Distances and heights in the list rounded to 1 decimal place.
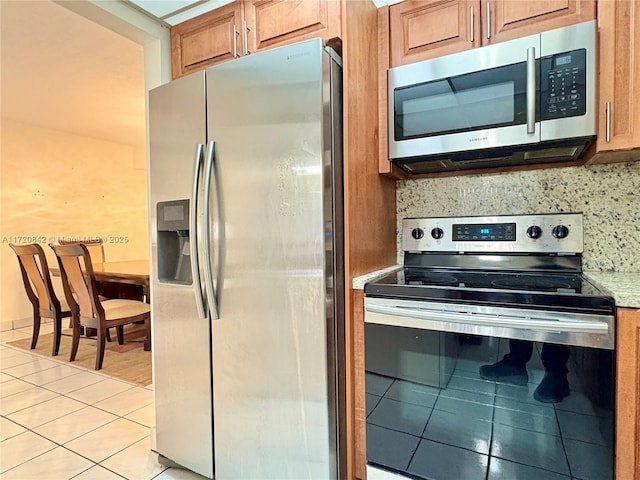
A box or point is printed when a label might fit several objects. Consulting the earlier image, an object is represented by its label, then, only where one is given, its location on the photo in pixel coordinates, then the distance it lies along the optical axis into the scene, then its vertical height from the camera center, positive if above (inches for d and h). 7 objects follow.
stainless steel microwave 51.7 +19.3
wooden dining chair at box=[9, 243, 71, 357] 130.3 -22.8
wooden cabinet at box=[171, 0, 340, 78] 55.2 +33.8
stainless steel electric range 42.3 -19.9
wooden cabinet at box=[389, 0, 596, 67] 54.1 +32.8
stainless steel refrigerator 50.1 -5.3
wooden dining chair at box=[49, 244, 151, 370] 115.0 -26.2
